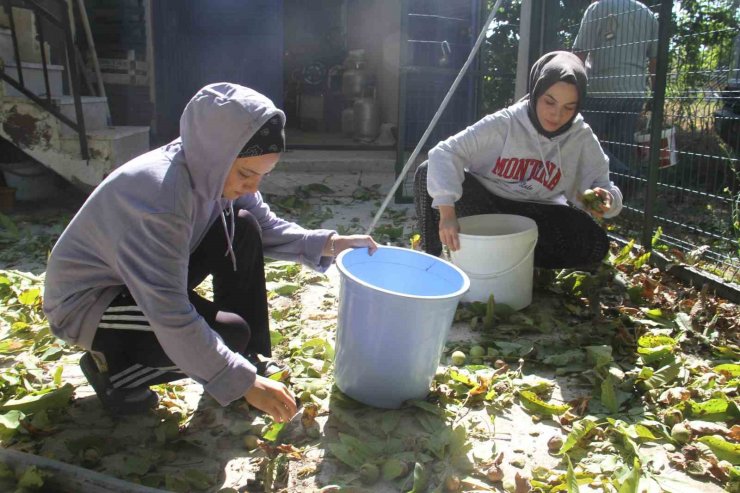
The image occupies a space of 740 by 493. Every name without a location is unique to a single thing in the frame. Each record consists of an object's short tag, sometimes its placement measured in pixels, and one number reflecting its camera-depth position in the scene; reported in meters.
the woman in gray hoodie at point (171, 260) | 1.56
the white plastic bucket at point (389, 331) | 1.93
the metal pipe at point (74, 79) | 4.35
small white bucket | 2.74
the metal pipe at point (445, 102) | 3.71
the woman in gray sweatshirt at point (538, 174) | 2.78
